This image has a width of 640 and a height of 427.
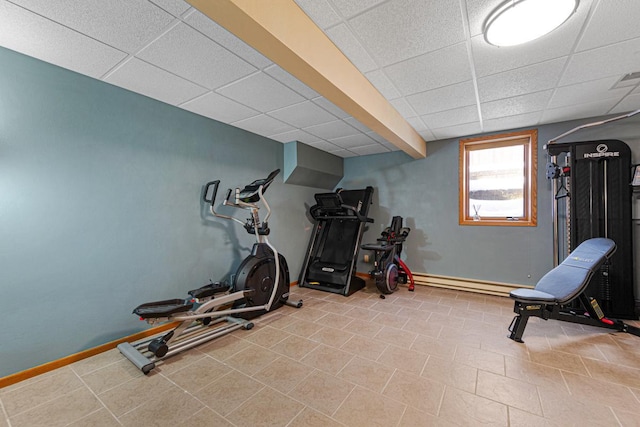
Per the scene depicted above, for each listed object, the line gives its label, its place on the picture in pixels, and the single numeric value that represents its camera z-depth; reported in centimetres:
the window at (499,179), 374
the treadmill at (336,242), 412
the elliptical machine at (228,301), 212
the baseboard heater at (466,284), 378
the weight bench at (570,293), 235
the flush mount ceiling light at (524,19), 149
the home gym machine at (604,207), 282
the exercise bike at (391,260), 378
